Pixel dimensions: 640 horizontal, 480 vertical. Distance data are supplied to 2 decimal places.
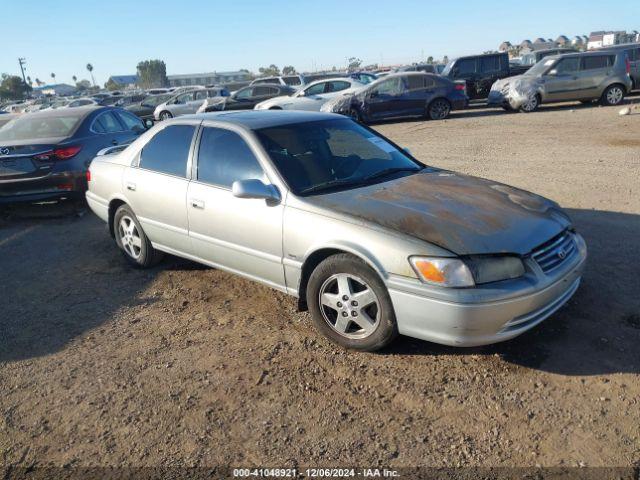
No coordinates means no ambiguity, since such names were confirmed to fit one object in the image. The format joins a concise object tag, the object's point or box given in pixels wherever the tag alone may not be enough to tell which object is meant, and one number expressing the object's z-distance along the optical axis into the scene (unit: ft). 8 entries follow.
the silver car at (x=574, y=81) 53.72
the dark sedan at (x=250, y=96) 67.82
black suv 64.39
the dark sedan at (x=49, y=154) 23.94
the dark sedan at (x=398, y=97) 54.29
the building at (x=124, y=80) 385.33
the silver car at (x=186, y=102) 75.36
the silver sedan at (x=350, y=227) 10.24
